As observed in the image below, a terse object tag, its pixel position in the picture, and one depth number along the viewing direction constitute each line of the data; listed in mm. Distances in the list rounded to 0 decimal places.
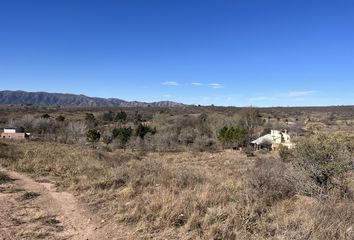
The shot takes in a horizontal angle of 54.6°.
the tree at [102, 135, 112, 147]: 50012
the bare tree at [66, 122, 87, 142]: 52041
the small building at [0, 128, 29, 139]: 53750
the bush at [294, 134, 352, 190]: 7917
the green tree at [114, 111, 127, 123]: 98388
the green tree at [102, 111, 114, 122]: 100000
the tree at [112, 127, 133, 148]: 47750
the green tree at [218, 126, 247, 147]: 52031
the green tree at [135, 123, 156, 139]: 54781
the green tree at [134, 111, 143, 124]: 96525
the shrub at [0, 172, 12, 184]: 10277
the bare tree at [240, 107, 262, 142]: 64788
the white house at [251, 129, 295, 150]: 50312
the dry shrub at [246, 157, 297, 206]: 7699
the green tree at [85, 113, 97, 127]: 79750
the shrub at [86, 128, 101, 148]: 46531
